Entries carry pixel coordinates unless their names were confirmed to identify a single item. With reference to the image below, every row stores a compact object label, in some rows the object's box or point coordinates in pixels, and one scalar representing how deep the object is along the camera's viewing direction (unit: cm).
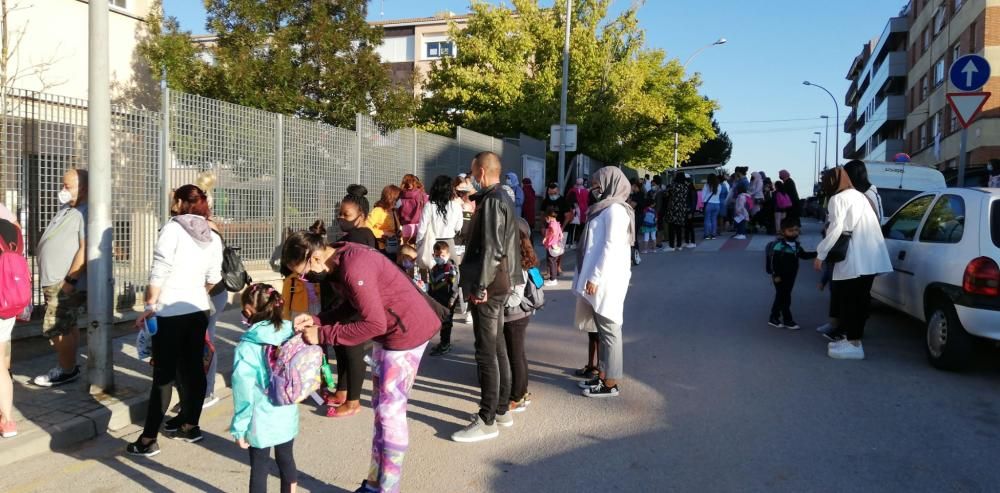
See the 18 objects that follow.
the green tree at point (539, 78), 2514
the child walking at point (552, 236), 1052
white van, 1195
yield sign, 962
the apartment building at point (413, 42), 4262
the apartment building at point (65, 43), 1066
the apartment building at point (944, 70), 2842
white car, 571
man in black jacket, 468
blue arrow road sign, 972
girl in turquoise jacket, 345
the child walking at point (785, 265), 775
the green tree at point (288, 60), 1419
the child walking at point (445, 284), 666
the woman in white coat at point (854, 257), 656
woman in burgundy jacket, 357
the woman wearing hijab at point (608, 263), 535
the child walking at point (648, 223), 1478
